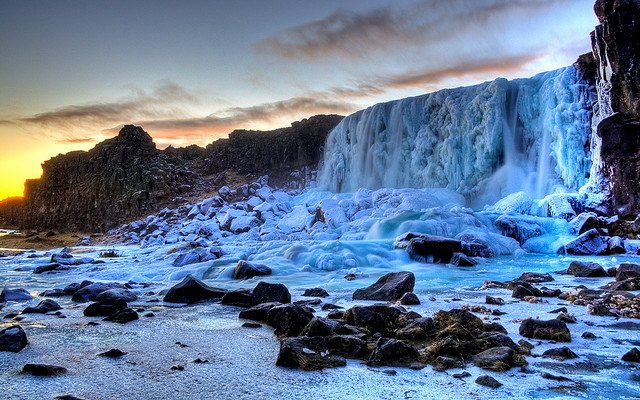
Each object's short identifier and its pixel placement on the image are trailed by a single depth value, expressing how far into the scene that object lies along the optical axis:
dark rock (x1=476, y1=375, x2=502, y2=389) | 2.91
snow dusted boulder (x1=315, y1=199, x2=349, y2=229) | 21.88
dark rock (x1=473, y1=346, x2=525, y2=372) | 3.23
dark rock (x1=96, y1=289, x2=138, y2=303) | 6.86
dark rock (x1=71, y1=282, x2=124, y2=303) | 7.31
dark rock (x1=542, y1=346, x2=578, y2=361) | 3.46
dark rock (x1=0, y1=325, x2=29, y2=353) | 3.96
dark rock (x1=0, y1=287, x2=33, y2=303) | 7.43
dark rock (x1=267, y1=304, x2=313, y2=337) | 4.52
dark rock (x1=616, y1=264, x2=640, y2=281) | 7.61
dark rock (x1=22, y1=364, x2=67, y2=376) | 3.25
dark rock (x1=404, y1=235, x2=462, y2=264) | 12.37
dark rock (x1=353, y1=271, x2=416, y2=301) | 6.64
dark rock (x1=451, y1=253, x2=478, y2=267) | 11.58
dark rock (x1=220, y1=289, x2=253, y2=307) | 6.50
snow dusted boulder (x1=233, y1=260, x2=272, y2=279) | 10.92
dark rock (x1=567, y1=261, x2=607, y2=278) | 8.90
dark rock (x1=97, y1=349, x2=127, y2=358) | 3.78
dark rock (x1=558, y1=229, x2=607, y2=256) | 13.62
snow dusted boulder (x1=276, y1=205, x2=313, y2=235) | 23.14
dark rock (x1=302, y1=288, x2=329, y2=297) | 7.30
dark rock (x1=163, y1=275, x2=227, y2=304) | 6.99
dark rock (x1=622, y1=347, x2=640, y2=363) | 3.34
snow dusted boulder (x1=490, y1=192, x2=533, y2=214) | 19.78
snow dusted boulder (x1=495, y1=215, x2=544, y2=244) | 16.30
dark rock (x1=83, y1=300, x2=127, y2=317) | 5.84
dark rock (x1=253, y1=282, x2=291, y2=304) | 6.42
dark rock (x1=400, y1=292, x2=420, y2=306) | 6.12
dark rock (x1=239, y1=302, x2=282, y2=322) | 5.35
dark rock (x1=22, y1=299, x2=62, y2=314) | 6.19
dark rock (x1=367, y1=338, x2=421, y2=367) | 3.44
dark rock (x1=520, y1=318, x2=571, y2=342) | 3.98
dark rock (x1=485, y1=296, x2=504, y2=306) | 5.98
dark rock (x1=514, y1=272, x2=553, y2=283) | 8.31
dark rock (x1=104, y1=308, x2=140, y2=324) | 5.36
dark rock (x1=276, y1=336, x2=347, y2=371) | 3.41
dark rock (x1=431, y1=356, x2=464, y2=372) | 3.30
